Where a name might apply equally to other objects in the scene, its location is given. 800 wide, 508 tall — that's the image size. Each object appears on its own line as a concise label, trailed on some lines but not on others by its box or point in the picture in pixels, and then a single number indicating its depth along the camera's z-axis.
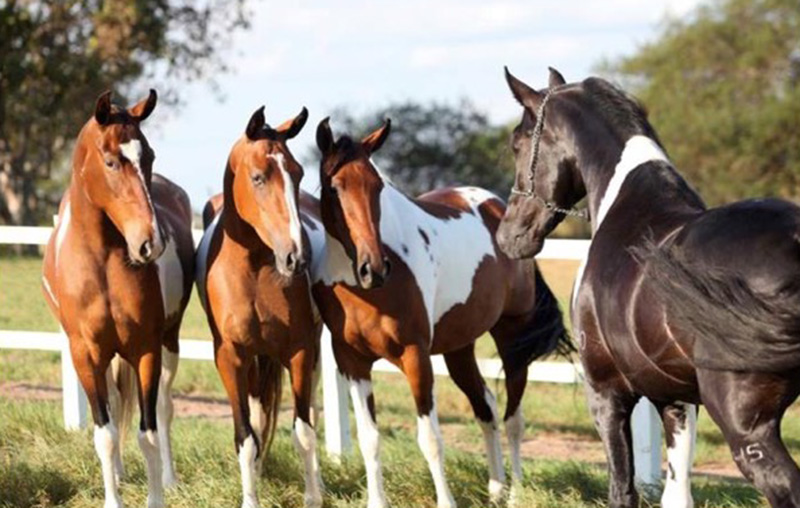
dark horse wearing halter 9.18
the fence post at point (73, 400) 19.41
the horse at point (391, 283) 13.66
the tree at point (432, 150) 70.75
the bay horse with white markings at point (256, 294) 13.30
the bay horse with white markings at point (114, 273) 13.21
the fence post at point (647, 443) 16.06
